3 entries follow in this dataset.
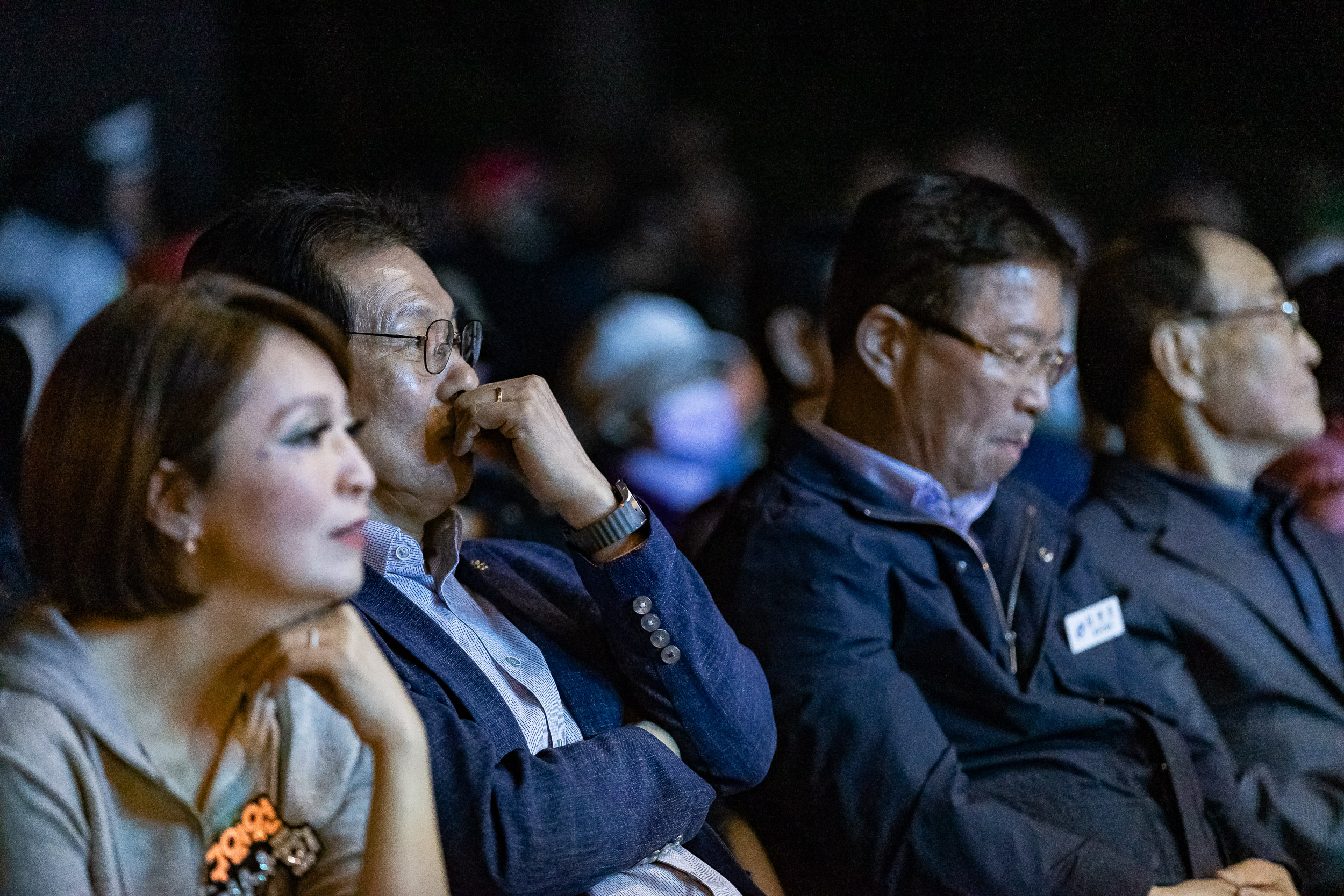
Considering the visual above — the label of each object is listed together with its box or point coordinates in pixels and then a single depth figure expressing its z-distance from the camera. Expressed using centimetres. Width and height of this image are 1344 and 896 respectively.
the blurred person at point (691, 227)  1050
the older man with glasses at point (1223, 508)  477
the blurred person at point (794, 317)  659
